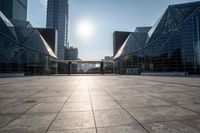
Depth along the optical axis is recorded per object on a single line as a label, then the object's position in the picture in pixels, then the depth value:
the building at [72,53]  126.18
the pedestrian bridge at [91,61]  44.13
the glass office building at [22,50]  24.52
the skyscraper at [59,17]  111.63
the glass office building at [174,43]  24.33
